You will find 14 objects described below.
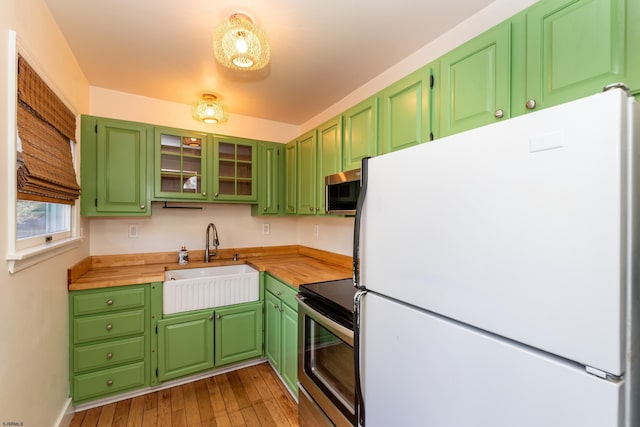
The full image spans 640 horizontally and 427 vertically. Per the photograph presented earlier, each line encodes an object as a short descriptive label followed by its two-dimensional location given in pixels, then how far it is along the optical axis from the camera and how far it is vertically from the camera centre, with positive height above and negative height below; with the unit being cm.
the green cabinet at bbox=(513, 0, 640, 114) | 83 +54
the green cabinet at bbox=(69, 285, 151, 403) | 184 -90
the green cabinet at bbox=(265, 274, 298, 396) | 193 -89
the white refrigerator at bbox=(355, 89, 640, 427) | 49 -13
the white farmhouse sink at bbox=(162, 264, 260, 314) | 212 -62
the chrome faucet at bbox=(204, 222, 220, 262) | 266 -29
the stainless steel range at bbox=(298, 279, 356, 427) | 129 -76
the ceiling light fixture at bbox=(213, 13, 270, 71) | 143 +91
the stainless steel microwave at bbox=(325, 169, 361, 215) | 166 +14
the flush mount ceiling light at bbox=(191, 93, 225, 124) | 230 +86
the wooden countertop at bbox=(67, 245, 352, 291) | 196 -47
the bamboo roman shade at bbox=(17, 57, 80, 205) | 119 +36
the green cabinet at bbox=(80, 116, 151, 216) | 208 +35
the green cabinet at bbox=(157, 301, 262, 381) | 209 -101
